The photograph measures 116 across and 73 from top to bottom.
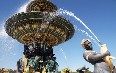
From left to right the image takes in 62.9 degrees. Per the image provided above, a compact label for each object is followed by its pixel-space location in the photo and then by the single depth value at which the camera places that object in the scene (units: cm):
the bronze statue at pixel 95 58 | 268
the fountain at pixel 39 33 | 651
